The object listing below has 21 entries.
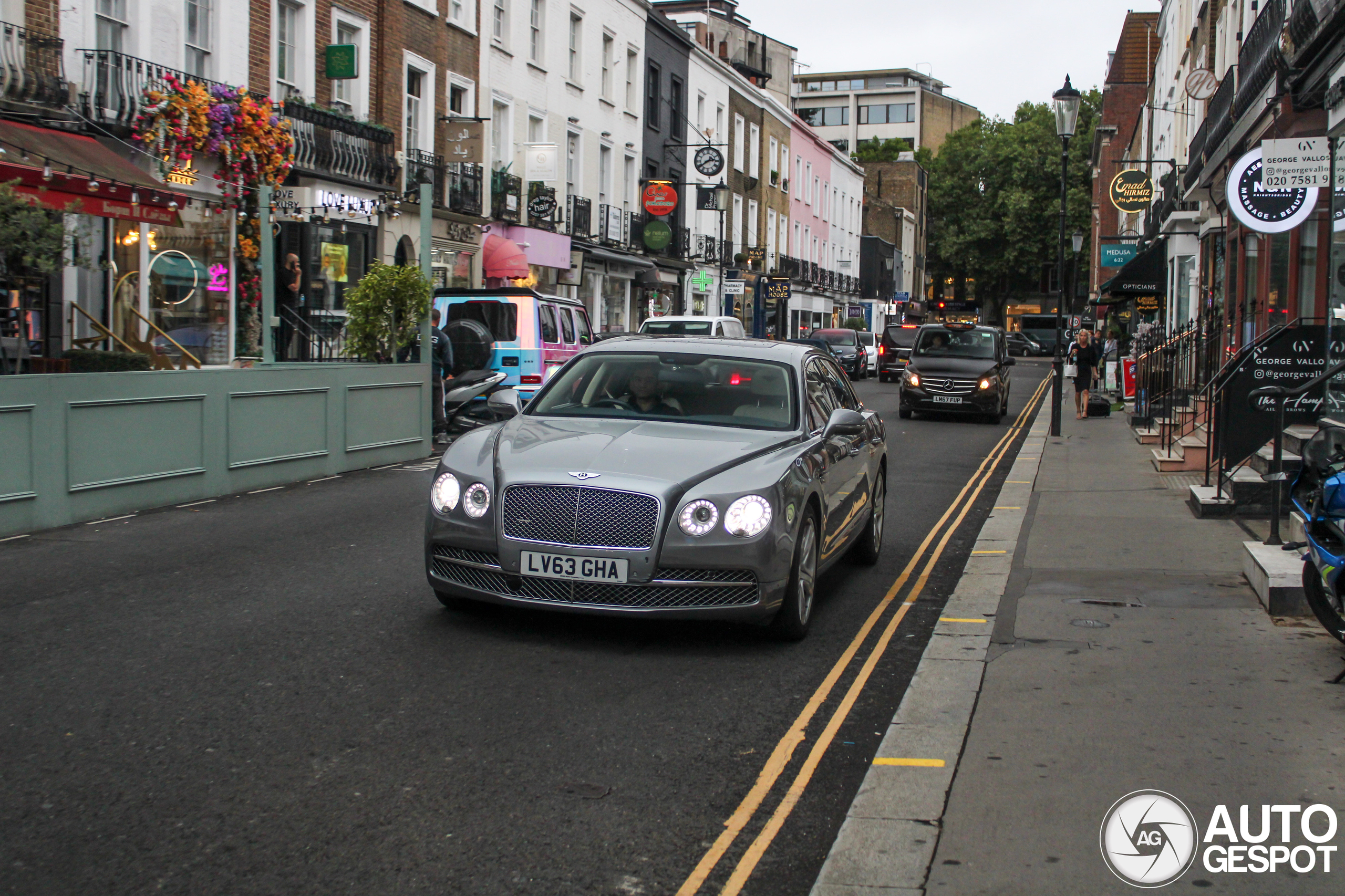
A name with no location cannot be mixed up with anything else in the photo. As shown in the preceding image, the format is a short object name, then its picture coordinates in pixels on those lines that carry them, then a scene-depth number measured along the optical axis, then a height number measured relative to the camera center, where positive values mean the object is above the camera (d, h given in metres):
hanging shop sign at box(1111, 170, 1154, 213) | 32.75 +4.83
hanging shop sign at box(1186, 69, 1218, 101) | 23.05 +5.38
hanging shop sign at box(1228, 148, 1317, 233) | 10.28 +1.45
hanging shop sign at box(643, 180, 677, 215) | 40.59 +5.52
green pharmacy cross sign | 45.00 +3.22
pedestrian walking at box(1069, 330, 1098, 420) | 25.08 +0.15
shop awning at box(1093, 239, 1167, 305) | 27.45 +2.20
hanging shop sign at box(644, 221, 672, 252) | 40.50 +4.30
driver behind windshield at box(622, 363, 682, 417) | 7.14 -0.13
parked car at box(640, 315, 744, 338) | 25.56 +0.91
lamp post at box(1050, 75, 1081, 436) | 20.70 +4.16
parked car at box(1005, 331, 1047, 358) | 76.38 +1.91
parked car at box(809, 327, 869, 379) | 40.81 +0.80
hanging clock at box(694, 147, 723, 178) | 43.03 +7.08
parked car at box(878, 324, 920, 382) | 40.75 +0.91
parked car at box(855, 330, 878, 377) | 44.75 +0.91
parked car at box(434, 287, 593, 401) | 18.25 +0.51
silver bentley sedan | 5.84 -0.62
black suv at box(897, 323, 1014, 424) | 23.58 +0.02
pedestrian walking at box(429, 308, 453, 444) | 16.52 +0.00
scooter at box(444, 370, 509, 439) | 17.55 -0.45
